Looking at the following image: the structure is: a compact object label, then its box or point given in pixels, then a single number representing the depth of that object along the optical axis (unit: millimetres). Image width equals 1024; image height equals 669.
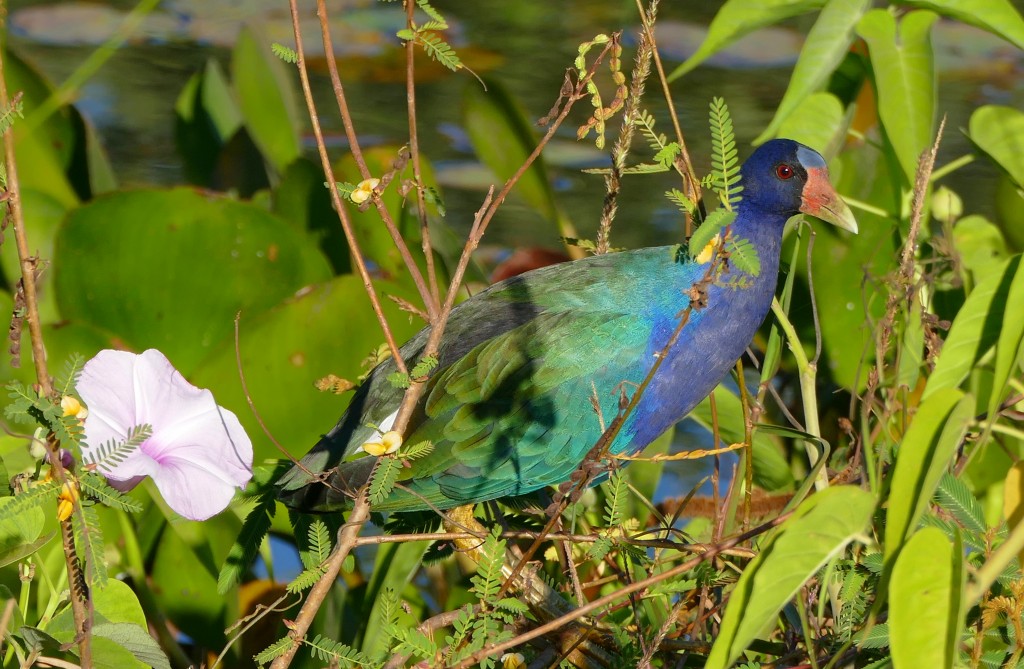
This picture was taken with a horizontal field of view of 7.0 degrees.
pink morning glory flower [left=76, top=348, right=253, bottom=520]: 3881
